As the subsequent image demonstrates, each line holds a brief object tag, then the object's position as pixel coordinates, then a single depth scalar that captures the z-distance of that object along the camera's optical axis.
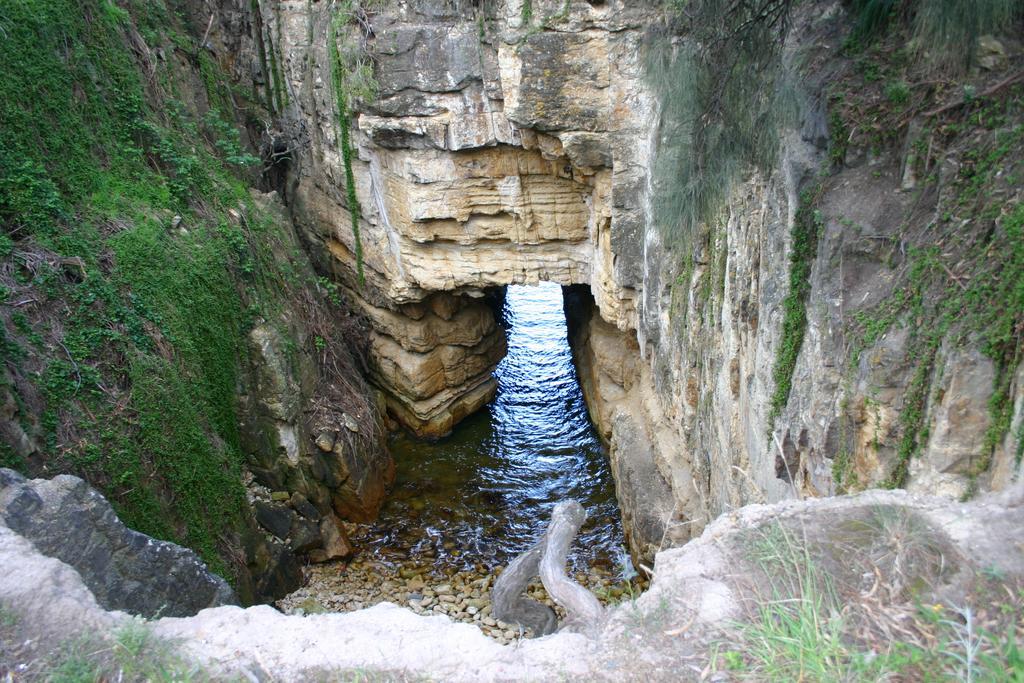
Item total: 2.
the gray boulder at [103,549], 5.01
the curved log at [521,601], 6.32
